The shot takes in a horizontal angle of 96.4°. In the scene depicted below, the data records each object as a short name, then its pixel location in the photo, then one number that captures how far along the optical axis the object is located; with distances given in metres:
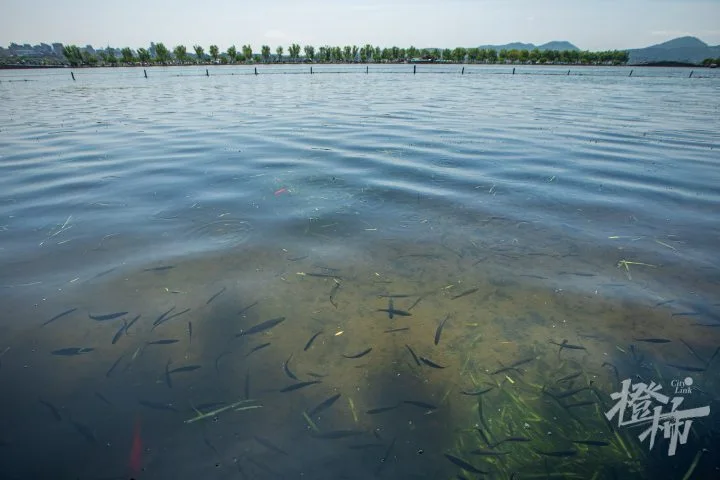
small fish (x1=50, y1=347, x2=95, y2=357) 3.10
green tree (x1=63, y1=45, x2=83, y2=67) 149.25
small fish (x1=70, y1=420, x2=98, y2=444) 2.39
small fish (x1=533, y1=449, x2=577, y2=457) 2.36
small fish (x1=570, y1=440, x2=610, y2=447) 2.41
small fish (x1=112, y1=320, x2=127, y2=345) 3.28
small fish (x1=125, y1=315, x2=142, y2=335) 3.44
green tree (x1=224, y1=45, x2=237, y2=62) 187.12
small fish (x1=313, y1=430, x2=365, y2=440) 2.45
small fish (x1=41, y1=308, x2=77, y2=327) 3.50
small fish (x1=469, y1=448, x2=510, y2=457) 2.38
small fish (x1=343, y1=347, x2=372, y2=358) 3.16
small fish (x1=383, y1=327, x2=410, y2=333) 3.47
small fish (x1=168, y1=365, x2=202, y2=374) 2.96
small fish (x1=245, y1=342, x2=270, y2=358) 3.17
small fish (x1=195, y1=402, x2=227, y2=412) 2.62
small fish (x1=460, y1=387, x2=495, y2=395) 2.81
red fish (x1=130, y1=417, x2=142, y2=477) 2.22
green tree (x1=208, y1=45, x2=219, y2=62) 187.88
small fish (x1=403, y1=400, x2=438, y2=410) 2.67
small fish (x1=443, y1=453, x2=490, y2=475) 2.26
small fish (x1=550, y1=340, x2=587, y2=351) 3.21
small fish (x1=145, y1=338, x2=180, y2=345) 3.25
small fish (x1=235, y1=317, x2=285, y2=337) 3.43
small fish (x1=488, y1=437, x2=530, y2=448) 2.46
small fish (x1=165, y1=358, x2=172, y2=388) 2.84
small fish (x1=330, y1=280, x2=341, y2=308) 3.87
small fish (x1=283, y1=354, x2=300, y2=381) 2.95
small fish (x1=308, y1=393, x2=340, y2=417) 2.64
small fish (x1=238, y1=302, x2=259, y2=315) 3.70
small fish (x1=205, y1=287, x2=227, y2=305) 3.85
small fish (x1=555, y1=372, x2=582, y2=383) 2.90
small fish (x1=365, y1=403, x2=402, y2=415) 2.63
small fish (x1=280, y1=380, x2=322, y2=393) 2.82
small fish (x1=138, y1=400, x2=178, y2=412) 2.62
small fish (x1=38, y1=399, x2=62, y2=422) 2.54
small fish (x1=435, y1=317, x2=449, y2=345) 3.36
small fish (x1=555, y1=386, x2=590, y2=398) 2.78
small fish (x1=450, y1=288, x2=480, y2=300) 3.96
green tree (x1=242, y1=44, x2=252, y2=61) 193.31
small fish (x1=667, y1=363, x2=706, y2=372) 2.94
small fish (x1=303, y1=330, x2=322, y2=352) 3.25
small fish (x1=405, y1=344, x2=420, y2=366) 3.11
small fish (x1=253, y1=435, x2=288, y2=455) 2.36
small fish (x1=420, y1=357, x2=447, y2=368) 3.07
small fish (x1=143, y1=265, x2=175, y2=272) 4.41
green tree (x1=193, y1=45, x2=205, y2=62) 189.34
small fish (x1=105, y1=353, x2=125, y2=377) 2.92
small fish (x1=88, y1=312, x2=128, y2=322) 3.55
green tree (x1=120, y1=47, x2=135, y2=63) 165.62
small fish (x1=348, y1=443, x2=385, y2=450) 2.38
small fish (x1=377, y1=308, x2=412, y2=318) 3.69
